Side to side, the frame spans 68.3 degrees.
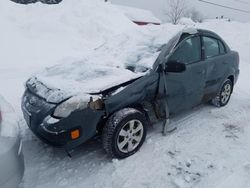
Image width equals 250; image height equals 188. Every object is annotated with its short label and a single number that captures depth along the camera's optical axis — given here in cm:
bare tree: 3406
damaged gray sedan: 212
